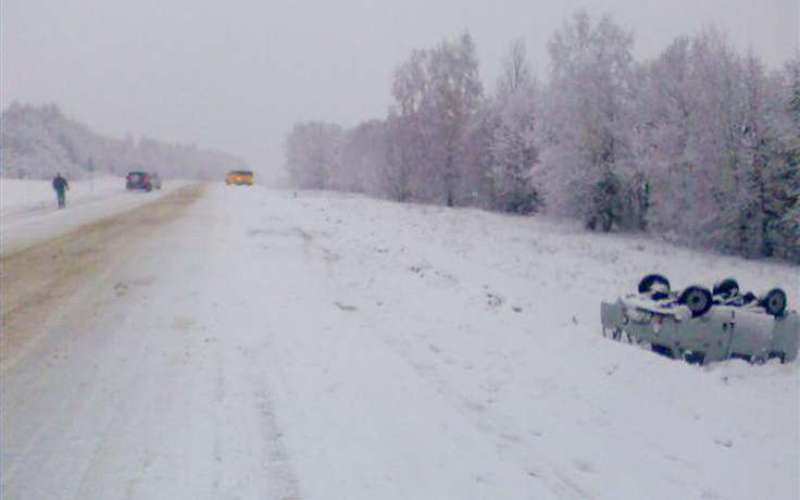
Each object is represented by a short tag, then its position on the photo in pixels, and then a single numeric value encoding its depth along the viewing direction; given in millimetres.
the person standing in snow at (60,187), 28911
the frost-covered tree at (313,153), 110625
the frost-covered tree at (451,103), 52375
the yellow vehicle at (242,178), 58219
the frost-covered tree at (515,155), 51344
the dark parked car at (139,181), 46312
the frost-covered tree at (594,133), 39031
